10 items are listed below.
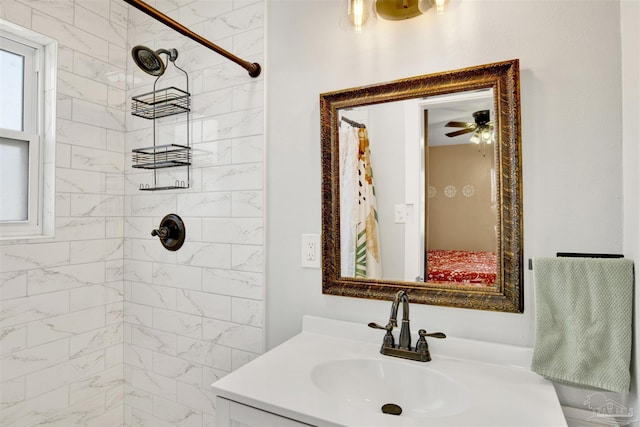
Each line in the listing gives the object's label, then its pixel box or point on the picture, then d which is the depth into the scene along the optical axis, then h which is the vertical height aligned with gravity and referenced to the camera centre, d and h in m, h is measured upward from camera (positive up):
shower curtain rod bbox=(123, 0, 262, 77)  1.09 +0.64
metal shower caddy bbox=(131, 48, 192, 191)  1.67 +0.44
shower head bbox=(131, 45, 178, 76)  1.44 +0.67
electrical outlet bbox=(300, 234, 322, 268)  1.40 -0.12
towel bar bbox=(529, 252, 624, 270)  0.97 -0.10
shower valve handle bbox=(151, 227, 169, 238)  1.71 -0.05
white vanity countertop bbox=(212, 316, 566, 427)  0.83 -0.44
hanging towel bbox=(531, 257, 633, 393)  0.92 -0.27
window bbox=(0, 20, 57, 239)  1.57 +0.40
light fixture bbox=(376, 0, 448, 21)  1.17 +0.71
